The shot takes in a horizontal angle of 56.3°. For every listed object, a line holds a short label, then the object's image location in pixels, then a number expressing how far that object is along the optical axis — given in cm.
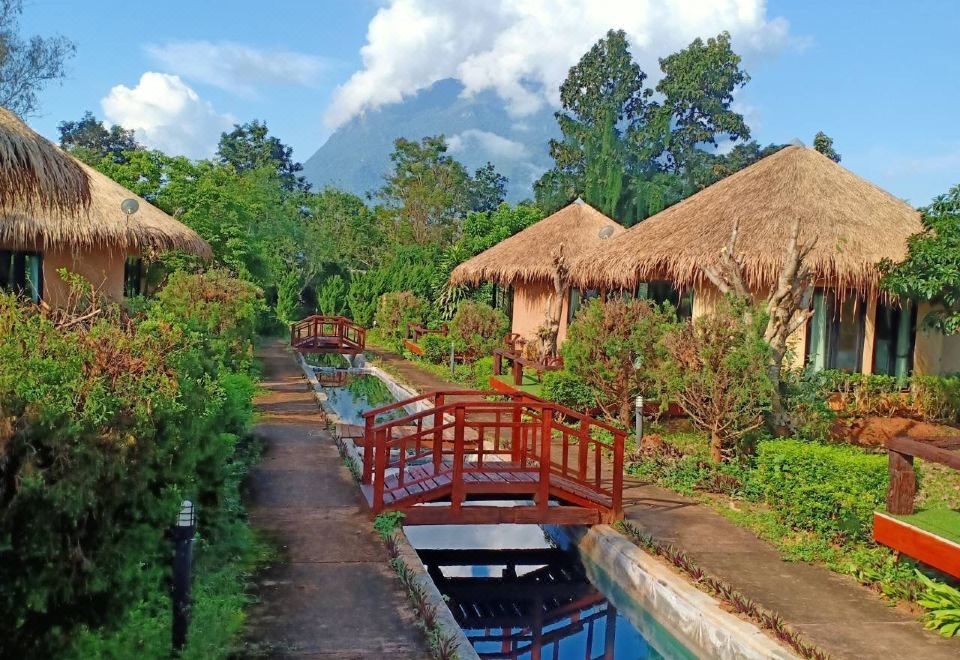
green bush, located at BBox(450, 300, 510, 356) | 2009
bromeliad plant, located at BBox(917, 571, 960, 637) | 551
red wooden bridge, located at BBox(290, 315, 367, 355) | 2294
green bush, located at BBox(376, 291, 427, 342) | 2678
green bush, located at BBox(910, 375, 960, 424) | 1313
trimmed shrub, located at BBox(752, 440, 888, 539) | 706
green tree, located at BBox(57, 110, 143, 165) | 5684
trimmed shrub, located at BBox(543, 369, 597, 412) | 1242
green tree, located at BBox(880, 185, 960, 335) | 1116
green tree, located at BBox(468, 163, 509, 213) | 5062
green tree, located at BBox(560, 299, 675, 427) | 1134
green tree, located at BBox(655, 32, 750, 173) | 3991
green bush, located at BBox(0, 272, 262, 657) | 356
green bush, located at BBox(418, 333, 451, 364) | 2133
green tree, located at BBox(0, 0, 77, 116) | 2687
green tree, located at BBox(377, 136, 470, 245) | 4372
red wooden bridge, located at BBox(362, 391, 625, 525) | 751
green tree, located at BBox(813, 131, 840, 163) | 3450
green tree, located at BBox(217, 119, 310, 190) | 5753
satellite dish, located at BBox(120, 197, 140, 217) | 1509
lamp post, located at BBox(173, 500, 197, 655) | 471
